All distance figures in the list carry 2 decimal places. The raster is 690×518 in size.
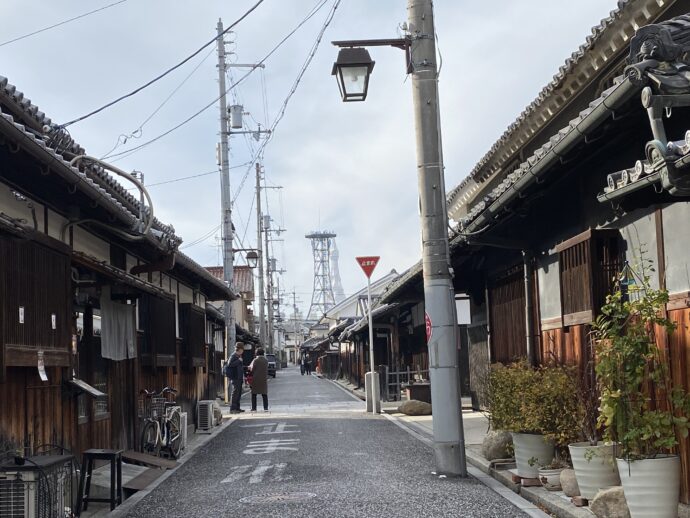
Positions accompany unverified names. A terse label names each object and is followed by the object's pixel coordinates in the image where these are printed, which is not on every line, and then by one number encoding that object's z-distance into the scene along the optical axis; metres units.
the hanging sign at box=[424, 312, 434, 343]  11.52
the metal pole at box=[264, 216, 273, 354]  71.84
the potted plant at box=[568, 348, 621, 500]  8.02
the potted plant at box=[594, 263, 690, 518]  6.75
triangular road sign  21.33
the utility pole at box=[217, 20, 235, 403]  27.67
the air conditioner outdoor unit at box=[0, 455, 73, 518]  7.14
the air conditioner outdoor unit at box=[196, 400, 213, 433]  19.33
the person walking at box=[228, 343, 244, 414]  24.00
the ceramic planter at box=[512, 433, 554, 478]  9.80
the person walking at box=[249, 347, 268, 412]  24.67
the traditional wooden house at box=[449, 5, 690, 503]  5.91
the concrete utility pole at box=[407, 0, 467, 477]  11.36
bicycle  13.91
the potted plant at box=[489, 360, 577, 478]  9.43
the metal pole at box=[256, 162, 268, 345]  54.13
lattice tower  145.50
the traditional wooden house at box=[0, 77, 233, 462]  8.58
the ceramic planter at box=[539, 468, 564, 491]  9.29
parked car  62.97
